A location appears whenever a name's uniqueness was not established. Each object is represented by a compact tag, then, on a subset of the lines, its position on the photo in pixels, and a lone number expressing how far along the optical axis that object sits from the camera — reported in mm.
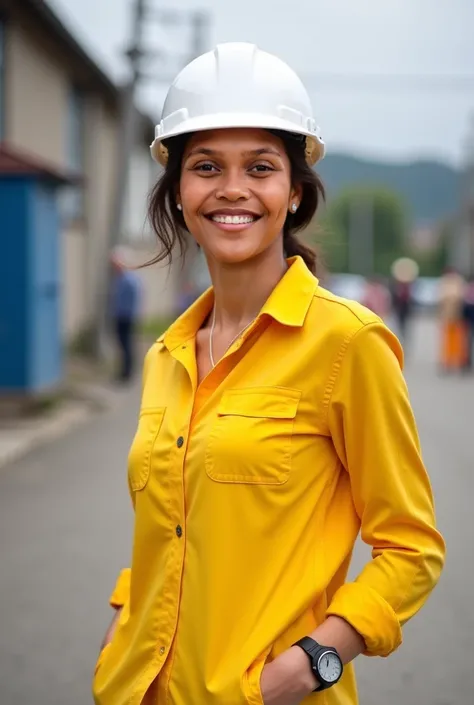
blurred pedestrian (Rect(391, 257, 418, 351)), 23812
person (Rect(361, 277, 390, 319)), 23891
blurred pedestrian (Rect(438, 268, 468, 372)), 20172
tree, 109838
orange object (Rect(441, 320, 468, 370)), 20172
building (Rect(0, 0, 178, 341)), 16406
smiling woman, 2066
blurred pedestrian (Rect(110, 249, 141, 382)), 16406
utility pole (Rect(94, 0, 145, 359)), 19188
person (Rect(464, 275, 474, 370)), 20208
